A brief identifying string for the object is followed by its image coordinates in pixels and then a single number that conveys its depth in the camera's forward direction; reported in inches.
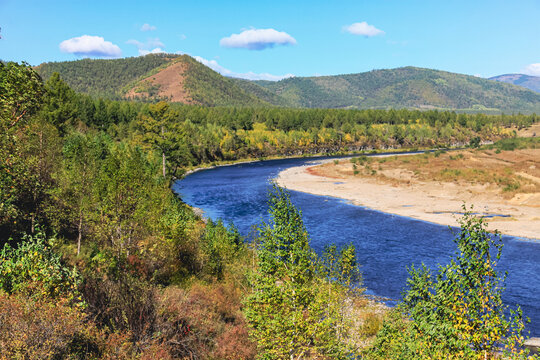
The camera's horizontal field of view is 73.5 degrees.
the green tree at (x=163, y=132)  3702.5
